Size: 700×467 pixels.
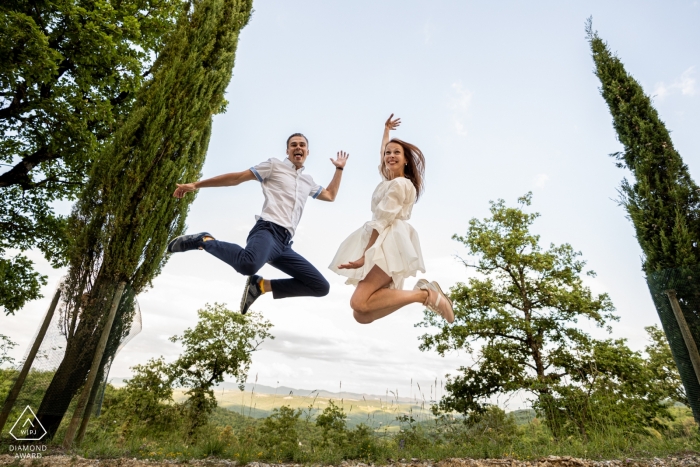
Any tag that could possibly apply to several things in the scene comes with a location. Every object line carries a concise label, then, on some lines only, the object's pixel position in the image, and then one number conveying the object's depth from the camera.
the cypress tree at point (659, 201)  4.77
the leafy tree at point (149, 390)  9.84
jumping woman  2.62
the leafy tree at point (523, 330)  8.68
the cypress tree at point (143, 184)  4.38
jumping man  2.94
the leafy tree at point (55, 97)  6.35
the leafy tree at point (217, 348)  11.21
